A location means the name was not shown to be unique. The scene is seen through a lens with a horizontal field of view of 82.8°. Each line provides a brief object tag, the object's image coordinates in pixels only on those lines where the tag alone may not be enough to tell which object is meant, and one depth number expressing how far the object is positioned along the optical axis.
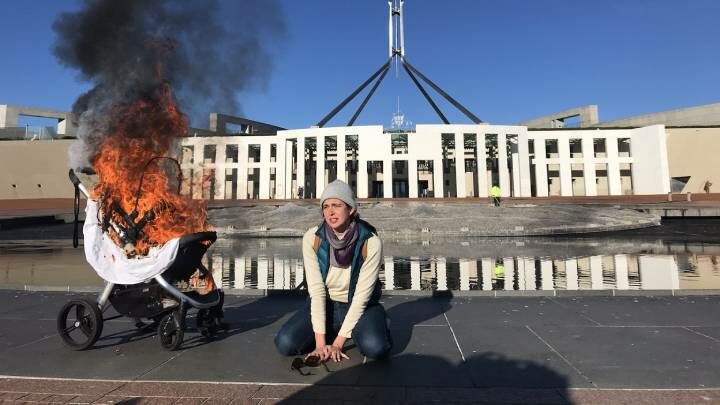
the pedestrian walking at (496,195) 27.77
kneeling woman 3.26
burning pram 3.51
